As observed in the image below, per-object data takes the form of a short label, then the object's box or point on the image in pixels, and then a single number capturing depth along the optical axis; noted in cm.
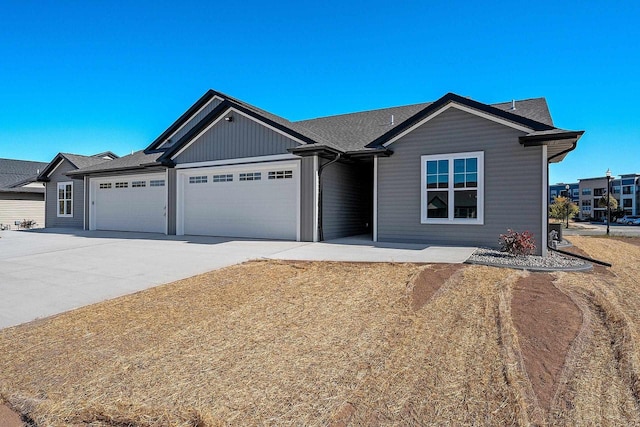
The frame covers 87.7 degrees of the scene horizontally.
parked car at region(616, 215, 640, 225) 4634
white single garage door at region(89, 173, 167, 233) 1555
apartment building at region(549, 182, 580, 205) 8117
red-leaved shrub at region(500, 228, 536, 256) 806
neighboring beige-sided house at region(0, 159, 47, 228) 2355
